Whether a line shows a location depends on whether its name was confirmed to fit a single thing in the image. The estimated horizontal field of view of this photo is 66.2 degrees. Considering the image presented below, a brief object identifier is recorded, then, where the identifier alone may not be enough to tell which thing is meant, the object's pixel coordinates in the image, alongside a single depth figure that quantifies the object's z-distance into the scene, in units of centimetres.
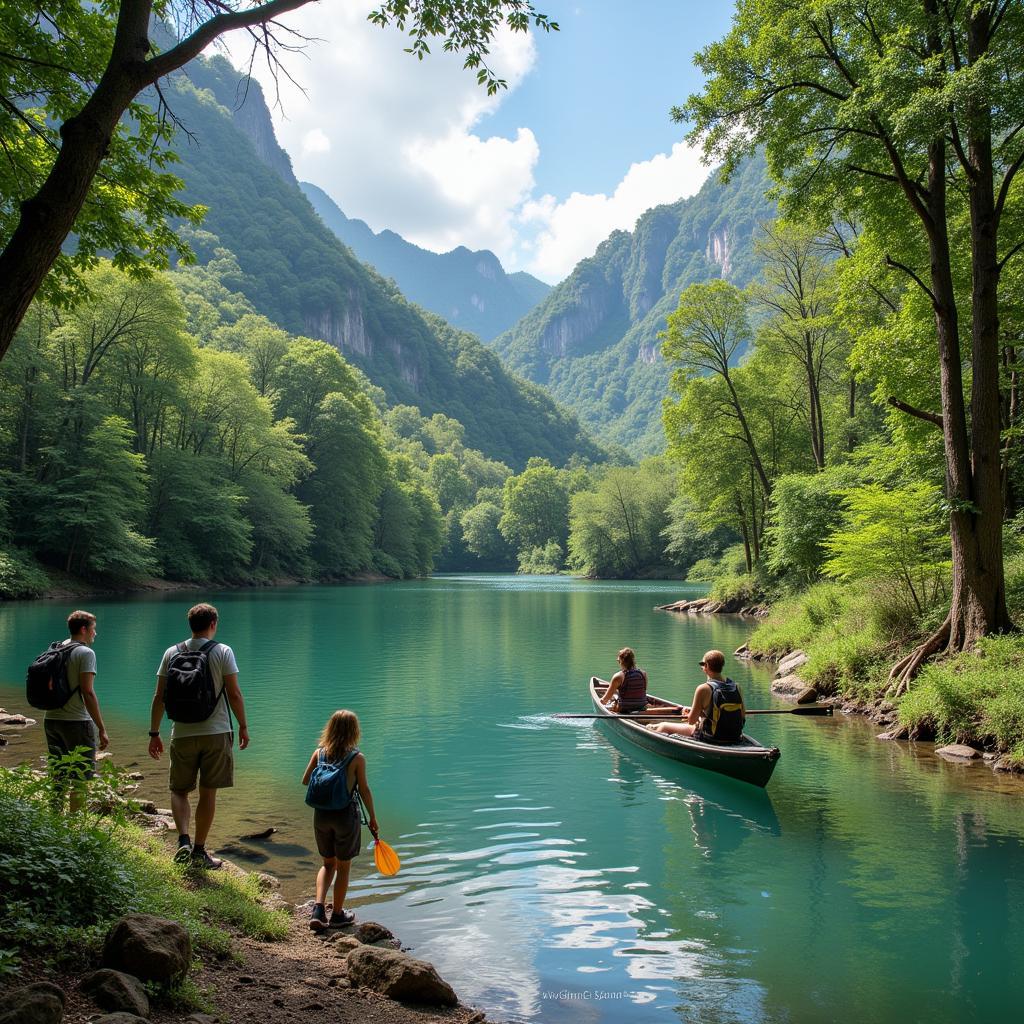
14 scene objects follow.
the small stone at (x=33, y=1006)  288
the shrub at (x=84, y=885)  379
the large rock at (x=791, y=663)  1700
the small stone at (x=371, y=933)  537
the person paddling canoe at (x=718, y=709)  988
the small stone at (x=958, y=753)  1062
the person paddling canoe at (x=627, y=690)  1274
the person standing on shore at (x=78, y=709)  610
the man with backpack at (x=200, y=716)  578
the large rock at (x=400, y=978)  446
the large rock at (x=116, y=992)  336
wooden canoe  918
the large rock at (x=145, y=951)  365
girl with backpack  548
